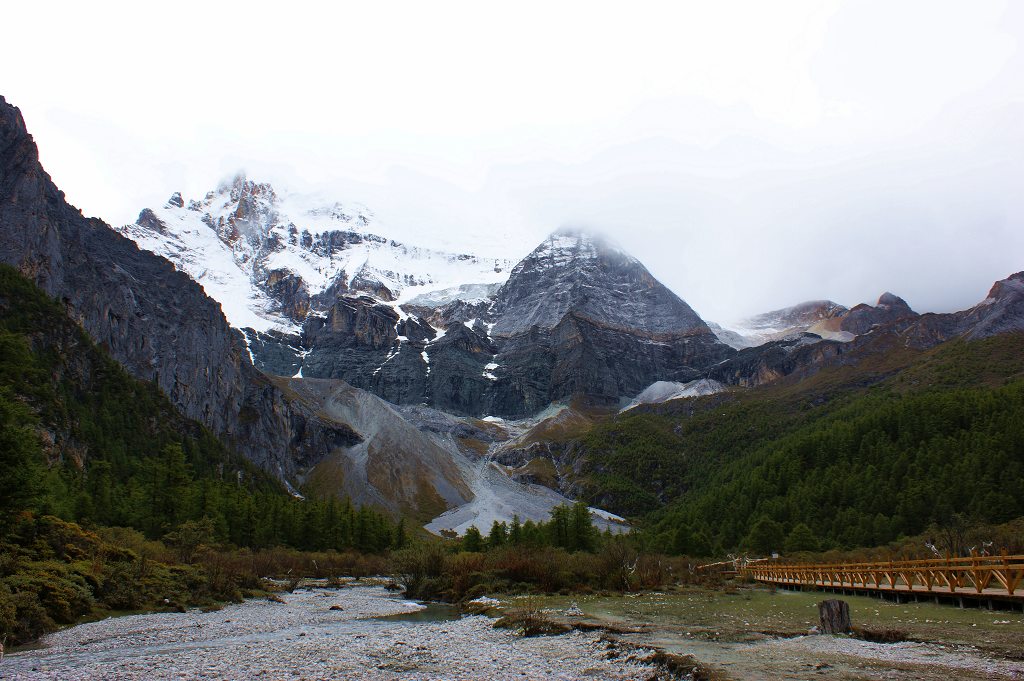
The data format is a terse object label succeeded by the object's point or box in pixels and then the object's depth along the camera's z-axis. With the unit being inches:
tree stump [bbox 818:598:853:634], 1048.8
